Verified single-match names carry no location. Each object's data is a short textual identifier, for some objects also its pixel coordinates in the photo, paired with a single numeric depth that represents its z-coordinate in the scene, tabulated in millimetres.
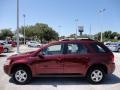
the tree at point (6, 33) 37345
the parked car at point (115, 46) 11942
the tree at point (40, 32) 31559
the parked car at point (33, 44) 18800
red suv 3219
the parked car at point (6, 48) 10594
